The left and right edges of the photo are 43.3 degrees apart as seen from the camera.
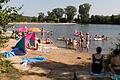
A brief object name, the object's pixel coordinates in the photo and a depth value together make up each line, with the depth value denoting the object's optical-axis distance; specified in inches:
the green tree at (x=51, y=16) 3706.8
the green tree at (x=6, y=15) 150.7
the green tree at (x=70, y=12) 3749.1
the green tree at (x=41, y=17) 3622.2
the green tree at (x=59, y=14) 3749.1
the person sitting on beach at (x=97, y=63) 190.1
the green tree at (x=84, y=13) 3649.0
